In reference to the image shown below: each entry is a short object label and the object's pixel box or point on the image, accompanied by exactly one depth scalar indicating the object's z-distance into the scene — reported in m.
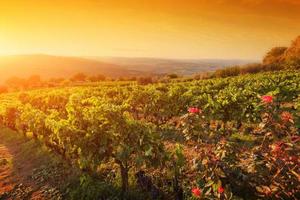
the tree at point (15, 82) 88.00
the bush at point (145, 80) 66.49
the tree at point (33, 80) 86.76
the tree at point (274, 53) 85.53
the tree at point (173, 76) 74.62
